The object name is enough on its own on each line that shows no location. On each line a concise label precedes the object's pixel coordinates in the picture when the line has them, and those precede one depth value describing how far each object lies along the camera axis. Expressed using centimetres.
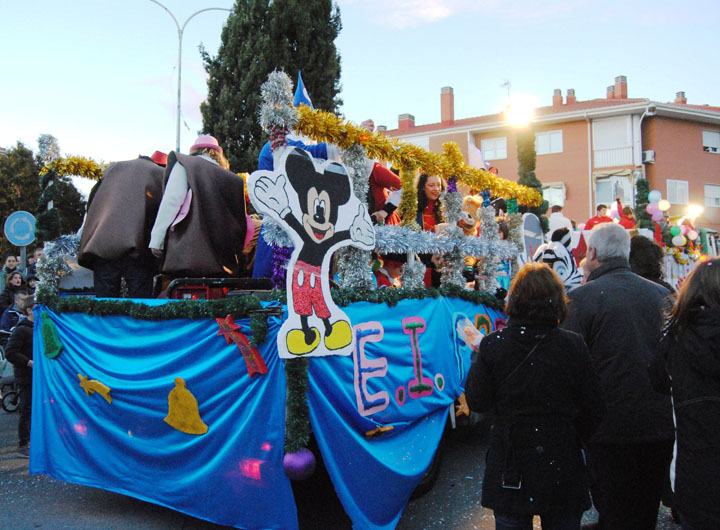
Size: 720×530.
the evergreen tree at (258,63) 1388
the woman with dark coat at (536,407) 234
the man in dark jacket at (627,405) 287
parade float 331
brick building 2781
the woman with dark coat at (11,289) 934
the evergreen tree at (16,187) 2094
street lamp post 1706
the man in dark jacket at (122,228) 444
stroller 802
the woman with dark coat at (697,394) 208
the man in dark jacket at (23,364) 600
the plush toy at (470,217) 565
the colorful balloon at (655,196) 1488
